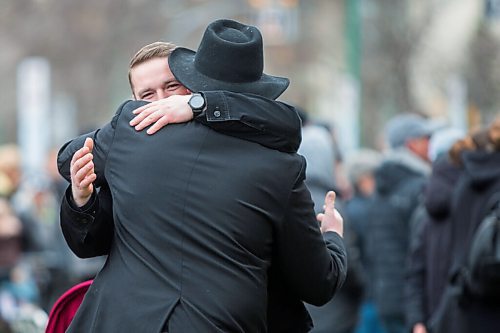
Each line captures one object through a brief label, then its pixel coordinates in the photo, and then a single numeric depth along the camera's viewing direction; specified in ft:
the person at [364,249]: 71.29
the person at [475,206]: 43.57
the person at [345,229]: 47.65
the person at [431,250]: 49.71
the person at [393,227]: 61.30
